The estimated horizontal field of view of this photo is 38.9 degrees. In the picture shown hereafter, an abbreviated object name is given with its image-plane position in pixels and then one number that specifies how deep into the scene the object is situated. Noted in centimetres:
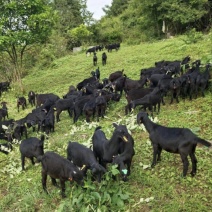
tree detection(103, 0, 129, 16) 5681
